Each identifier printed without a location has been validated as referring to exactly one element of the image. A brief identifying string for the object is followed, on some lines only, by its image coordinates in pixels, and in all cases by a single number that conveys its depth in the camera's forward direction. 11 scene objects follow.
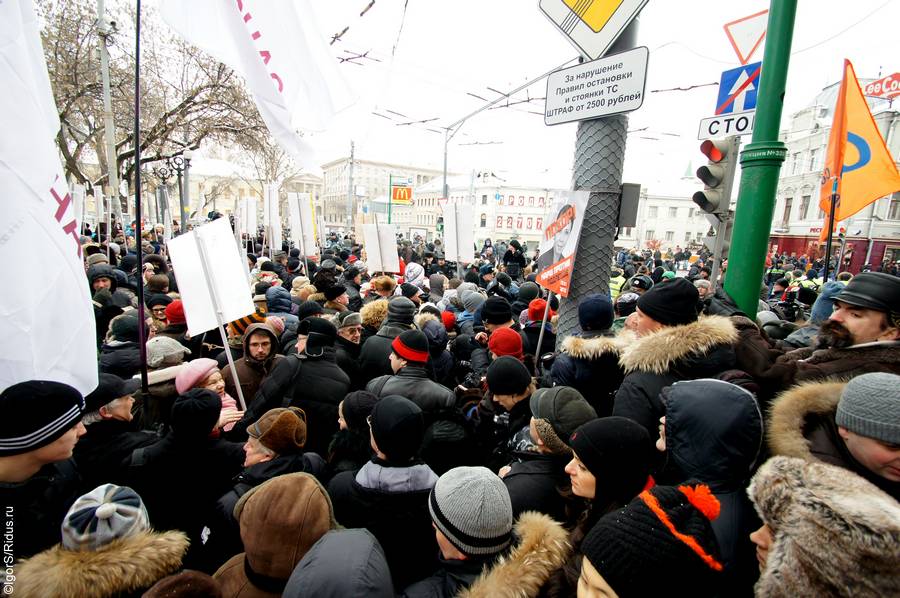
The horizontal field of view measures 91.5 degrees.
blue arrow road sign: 4.43
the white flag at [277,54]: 2.69
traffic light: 4.46
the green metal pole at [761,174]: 3.23
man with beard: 2.14
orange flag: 5.40
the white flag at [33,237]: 1.81
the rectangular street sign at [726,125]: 4.38
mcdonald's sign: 38.56
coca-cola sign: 28.07
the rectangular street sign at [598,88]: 3.09
